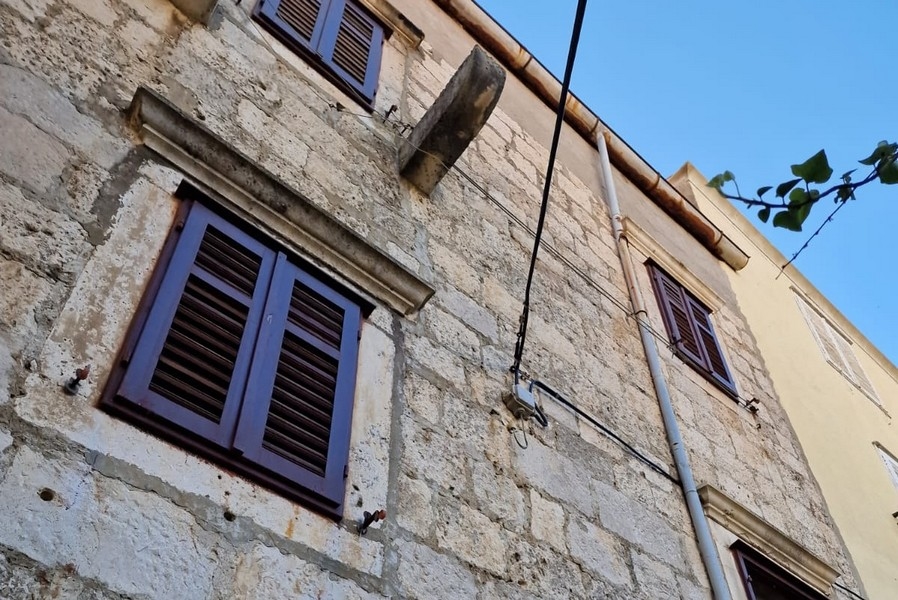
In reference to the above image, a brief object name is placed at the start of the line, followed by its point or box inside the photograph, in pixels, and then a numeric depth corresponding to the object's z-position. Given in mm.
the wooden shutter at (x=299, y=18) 4672
